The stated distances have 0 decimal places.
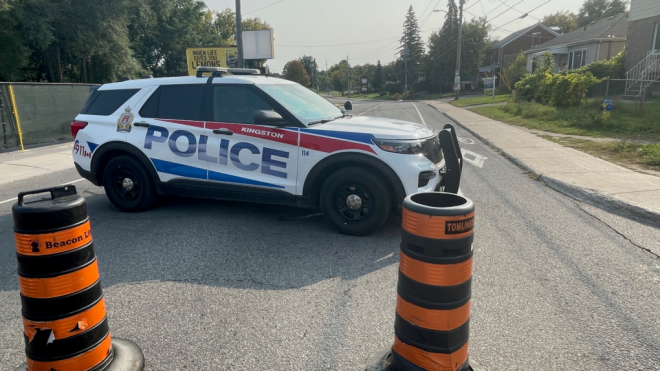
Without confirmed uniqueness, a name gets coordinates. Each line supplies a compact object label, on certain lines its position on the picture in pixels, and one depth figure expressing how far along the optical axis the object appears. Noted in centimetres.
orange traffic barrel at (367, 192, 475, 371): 246
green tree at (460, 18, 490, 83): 6648
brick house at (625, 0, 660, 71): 2392
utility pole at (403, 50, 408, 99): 6921
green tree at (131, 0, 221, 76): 4409
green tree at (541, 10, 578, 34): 7994
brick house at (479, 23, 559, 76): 6112
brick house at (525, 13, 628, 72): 3538
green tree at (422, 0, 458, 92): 6612
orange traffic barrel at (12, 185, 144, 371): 254
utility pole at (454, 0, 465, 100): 3750
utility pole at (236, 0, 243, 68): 2217
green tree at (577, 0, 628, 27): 7362
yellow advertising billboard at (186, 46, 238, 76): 3562
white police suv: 516
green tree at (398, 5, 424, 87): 8044
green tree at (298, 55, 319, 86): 11104
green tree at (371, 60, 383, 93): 9728
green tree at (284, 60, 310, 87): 7731
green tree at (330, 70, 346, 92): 12769
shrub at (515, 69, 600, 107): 2114
